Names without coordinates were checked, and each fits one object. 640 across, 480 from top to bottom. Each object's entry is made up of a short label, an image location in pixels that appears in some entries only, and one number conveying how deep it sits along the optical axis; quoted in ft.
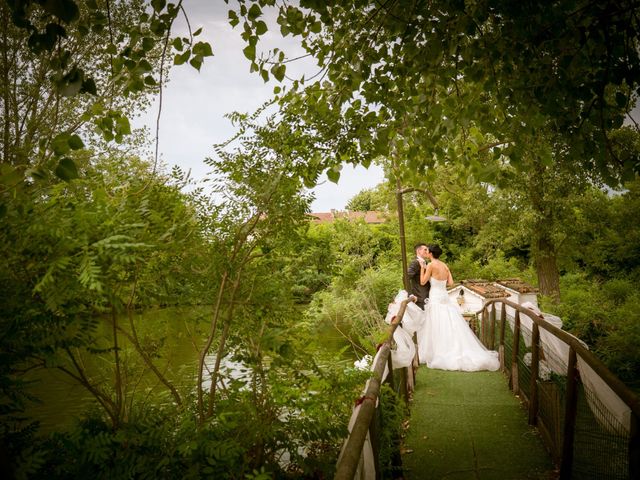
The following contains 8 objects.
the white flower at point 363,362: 17.46
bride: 24.85
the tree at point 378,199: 68.03
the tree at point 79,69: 5.63
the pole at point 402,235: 39.11
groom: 31.89
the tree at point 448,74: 9.10
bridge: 8.81
